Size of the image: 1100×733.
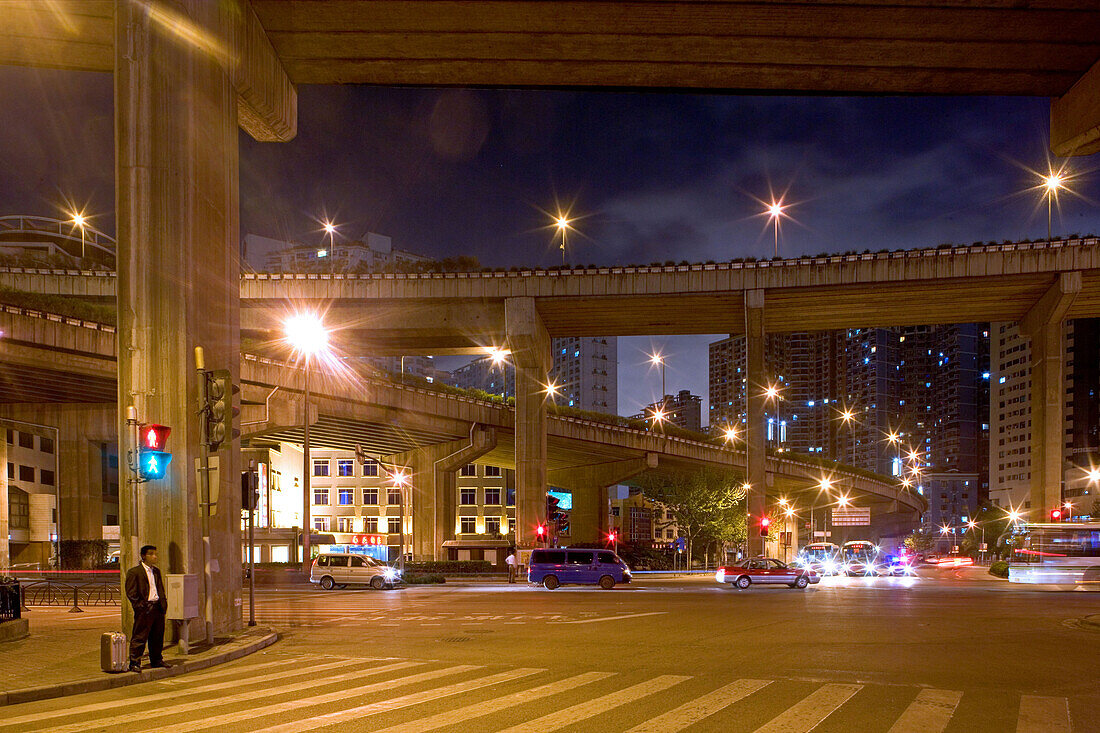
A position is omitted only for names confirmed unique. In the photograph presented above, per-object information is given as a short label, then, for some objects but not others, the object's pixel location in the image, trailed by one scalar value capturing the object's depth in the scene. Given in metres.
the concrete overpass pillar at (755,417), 58.97
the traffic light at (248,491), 20.44
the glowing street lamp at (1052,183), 55.66
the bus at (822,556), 66.62
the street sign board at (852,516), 88.56
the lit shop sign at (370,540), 70.42
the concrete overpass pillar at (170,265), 16.48
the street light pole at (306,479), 42.75
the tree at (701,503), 77.75
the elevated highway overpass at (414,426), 46.47
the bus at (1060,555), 40.06
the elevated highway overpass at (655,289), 55.94
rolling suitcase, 12.77
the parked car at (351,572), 43.16
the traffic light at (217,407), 15.53
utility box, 14.60
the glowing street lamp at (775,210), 60.88
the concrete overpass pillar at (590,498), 89.00
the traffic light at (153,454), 14.57
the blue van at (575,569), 42.22
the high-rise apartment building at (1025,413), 129.25
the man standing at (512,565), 47.84
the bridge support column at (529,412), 58.88
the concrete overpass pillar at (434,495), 75.12
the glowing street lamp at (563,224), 64.64
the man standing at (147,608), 13.18
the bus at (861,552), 73.56
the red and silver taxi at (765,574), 42.44
